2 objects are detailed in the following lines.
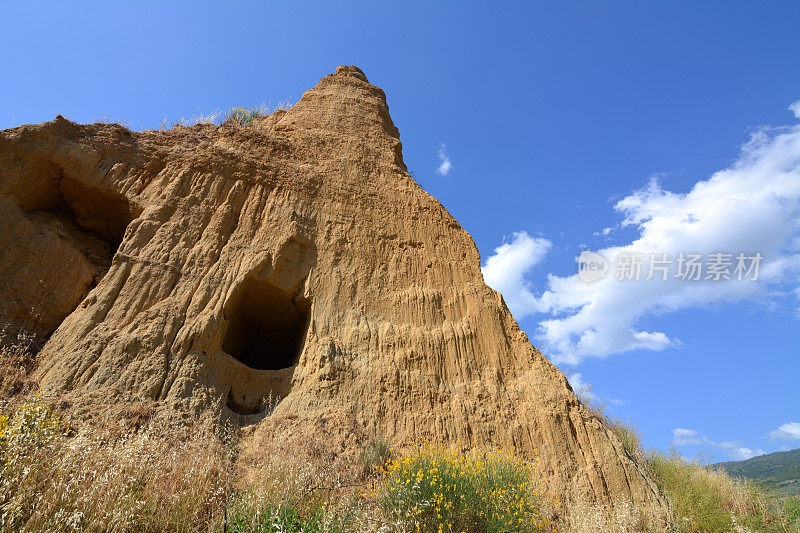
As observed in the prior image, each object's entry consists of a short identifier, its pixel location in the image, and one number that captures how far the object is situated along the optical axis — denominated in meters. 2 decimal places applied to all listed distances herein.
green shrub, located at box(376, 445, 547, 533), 6.61
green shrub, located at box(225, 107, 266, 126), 17.94
